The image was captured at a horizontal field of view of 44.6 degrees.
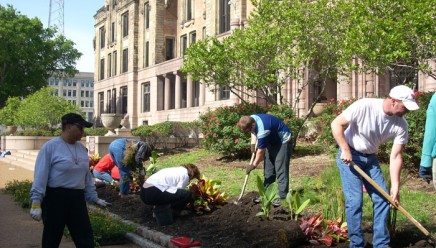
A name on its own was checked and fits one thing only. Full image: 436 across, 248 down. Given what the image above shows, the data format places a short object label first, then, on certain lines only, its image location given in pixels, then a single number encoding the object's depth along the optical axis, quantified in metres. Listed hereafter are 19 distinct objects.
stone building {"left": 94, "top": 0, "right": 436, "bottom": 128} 30.99
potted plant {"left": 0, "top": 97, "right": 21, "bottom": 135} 39.00
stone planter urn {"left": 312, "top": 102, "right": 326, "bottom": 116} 22.78
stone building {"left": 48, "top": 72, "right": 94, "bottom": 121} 128.75
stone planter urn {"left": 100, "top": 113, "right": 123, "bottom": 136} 22.62
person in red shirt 11.73
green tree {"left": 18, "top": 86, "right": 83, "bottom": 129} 32.22
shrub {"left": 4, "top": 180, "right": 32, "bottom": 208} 10.75
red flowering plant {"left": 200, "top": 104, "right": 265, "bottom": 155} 16.38
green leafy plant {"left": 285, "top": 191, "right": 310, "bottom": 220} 6.77
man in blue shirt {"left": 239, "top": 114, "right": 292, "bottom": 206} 8.06
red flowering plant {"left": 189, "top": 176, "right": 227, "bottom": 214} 8.16
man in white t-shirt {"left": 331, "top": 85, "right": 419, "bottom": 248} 5.11
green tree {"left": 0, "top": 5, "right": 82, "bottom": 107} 44.06
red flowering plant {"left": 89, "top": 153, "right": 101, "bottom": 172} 13.61
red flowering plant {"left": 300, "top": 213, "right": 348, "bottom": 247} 5.92
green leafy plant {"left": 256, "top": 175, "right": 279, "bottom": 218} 7.12
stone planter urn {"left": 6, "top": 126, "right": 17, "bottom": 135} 37.50
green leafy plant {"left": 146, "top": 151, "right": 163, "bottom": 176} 10.96
